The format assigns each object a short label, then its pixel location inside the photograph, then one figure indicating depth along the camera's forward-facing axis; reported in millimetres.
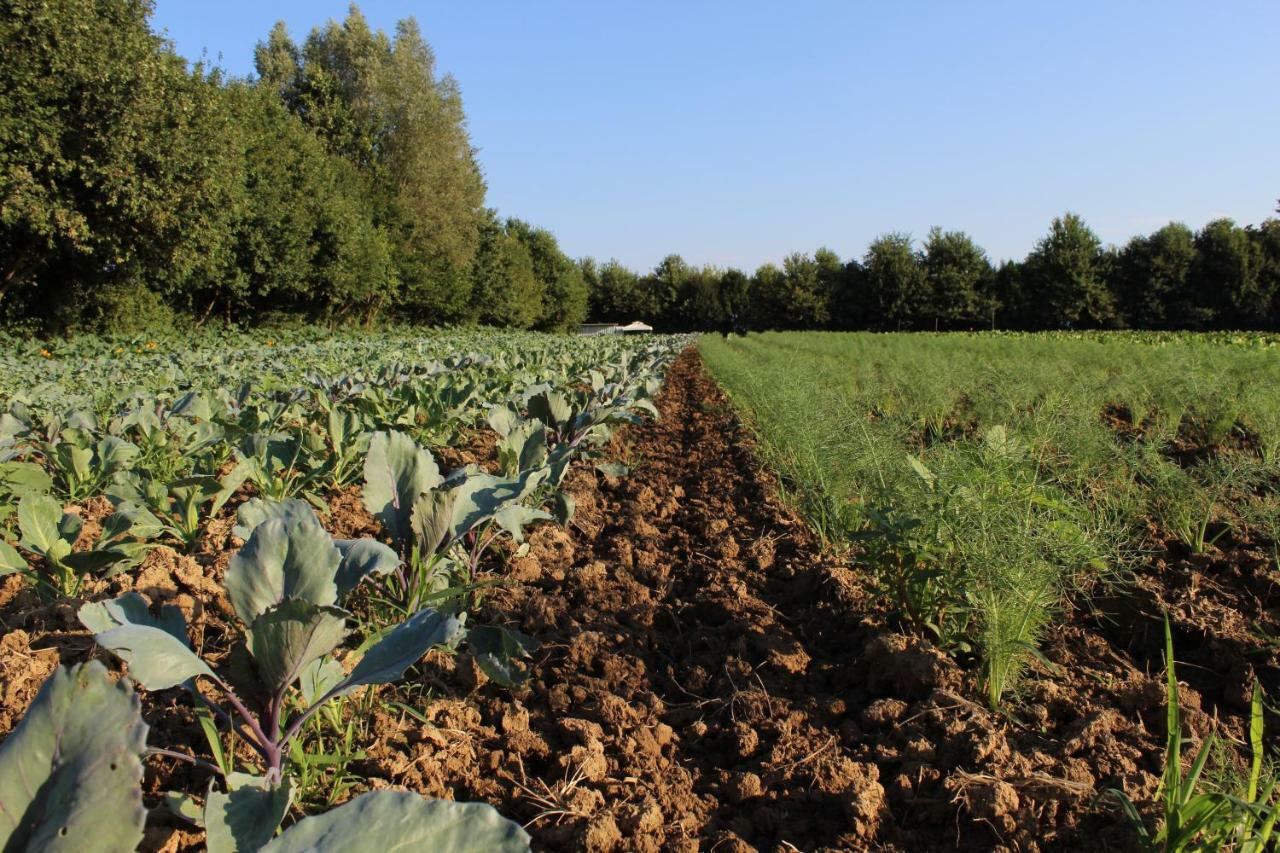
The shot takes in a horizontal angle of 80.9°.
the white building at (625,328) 66875
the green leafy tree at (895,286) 59878
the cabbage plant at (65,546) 2242
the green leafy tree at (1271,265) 48875
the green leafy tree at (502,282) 48281
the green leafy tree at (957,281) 58188
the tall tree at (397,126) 36906
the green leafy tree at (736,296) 76562
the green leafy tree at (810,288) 66188
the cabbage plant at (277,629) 1398
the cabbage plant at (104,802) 776
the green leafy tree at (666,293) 79312
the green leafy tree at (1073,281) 52906
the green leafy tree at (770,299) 68562
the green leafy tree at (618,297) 80250
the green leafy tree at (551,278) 64250
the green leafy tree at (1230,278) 49062
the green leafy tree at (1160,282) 51250
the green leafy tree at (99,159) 14664
